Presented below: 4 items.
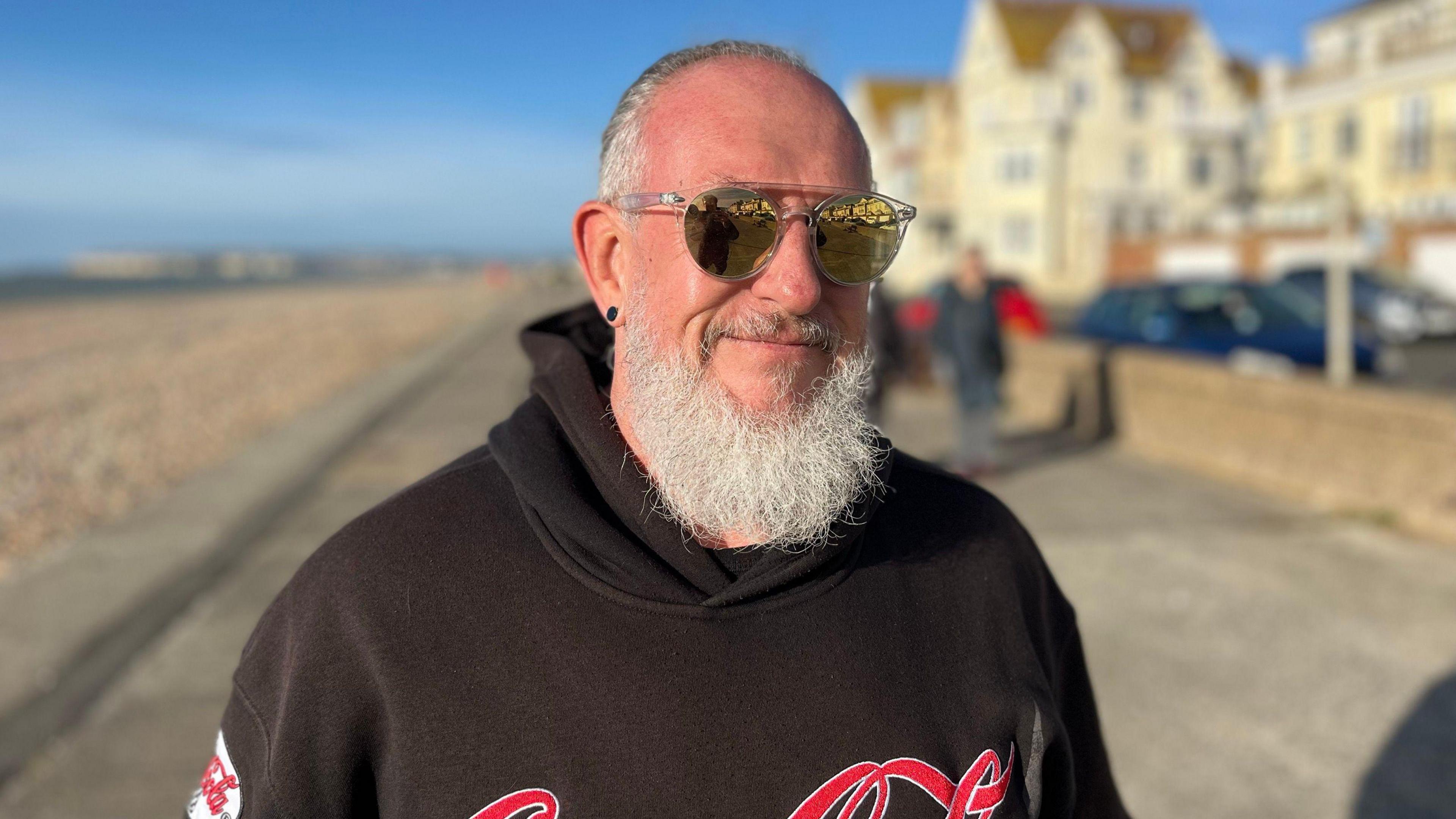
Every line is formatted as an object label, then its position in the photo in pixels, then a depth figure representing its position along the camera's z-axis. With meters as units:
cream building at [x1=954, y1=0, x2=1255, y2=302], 44.44
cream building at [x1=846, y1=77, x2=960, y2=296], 53.22
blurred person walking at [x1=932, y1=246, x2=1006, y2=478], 8.23
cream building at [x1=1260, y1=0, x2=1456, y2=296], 32.00
